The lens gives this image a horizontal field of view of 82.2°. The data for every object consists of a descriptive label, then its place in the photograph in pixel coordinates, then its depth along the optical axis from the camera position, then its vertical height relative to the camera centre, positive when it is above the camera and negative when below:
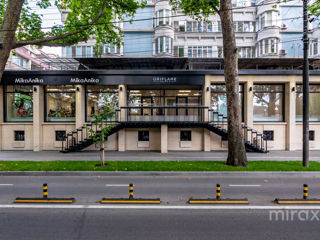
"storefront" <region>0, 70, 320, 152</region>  14.91 +1.06
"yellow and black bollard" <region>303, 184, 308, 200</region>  5.67 -2.30
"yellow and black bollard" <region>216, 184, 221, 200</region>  5.80 -2.43
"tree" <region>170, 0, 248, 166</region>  9.61 +1.57
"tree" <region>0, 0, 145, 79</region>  12.17 +6.82
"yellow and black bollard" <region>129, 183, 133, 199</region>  5.76 -2.34
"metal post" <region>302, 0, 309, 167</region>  9.52 +1.33
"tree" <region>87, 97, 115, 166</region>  9.76 +0.06
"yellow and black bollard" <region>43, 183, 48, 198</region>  5.71 -2.33
